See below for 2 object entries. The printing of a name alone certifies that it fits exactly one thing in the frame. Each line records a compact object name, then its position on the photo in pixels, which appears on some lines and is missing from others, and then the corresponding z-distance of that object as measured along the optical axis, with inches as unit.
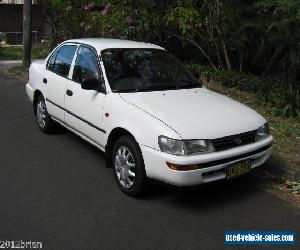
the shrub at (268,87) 206.1
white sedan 110.2
